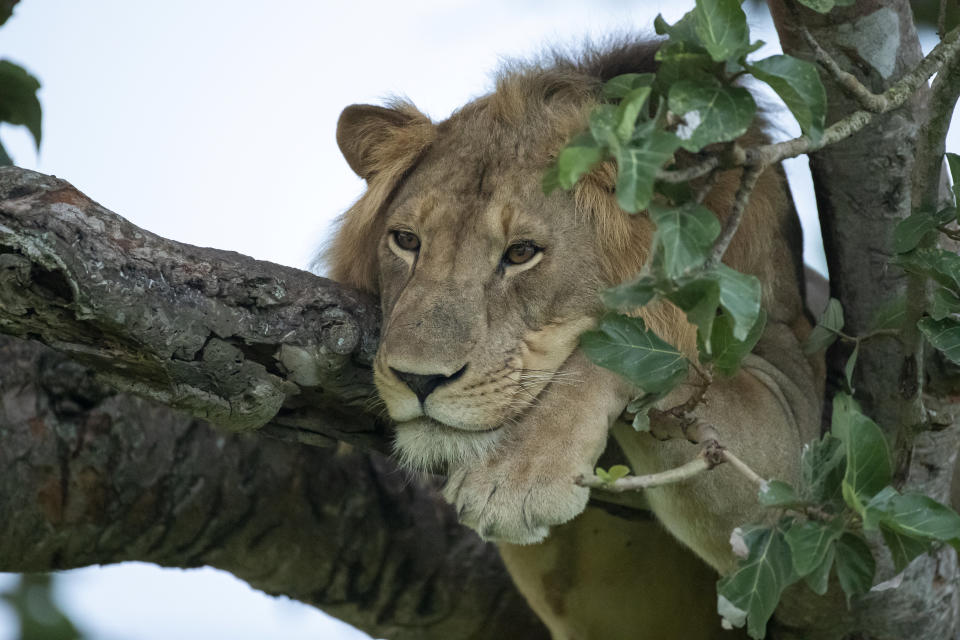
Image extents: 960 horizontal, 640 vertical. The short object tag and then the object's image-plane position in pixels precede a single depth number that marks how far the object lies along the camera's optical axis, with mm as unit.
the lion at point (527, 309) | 6324
